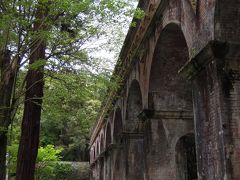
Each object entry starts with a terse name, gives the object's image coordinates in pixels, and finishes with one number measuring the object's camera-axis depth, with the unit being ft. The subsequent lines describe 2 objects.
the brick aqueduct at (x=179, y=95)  18.70
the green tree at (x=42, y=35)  19.57
